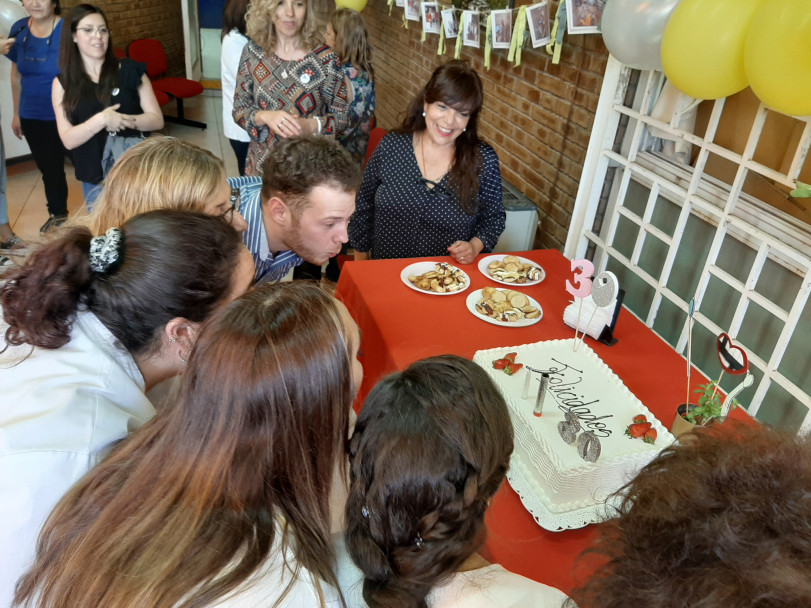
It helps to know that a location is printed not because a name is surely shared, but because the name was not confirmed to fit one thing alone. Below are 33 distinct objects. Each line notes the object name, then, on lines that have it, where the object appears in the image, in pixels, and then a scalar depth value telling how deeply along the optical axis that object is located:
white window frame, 1.62
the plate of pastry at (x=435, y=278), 1.95
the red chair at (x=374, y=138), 3.38
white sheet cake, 1.17
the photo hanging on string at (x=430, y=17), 3.86
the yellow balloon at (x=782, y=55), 1.20
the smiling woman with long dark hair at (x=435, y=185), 2.18
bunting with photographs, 2.52
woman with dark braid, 0.84
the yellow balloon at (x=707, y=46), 1.44
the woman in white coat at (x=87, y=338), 0.93
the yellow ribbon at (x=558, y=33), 2.42
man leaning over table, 1.74
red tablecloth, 1.25
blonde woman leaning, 1.46
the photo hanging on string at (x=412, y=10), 4.26
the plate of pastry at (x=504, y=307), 1.82
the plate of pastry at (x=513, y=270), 2.06
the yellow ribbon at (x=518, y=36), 2.62
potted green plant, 1.26
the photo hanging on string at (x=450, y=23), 3.50
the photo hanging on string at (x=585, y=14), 2.20
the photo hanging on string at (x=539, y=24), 2.51
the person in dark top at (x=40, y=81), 3.30
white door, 6.87
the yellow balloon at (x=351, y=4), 3.64
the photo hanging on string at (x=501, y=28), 2.86
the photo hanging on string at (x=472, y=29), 3.18
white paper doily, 1.17
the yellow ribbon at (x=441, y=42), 3.62
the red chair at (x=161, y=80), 5.85
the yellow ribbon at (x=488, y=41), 2.98
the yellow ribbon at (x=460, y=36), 3.25
